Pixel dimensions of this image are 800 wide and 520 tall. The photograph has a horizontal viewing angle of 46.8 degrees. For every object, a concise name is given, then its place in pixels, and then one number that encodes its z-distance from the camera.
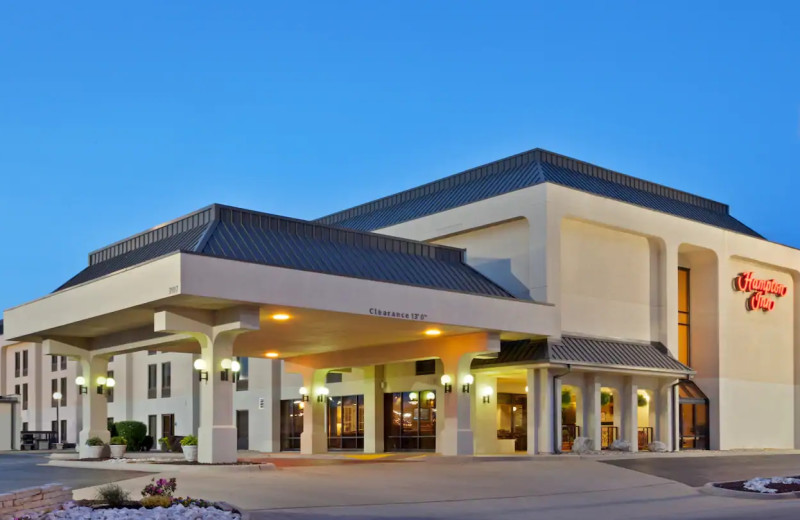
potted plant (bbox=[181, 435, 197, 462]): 26.42
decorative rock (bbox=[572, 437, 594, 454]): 31.05
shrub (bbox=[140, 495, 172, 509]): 14.40
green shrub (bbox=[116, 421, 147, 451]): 42.88
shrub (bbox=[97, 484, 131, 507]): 14.66
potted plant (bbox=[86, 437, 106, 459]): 31.03
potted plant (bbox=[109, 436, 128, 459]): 30.50
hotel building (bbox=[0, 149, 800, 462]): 24.88
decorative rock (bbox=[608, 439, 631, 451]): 32.62
